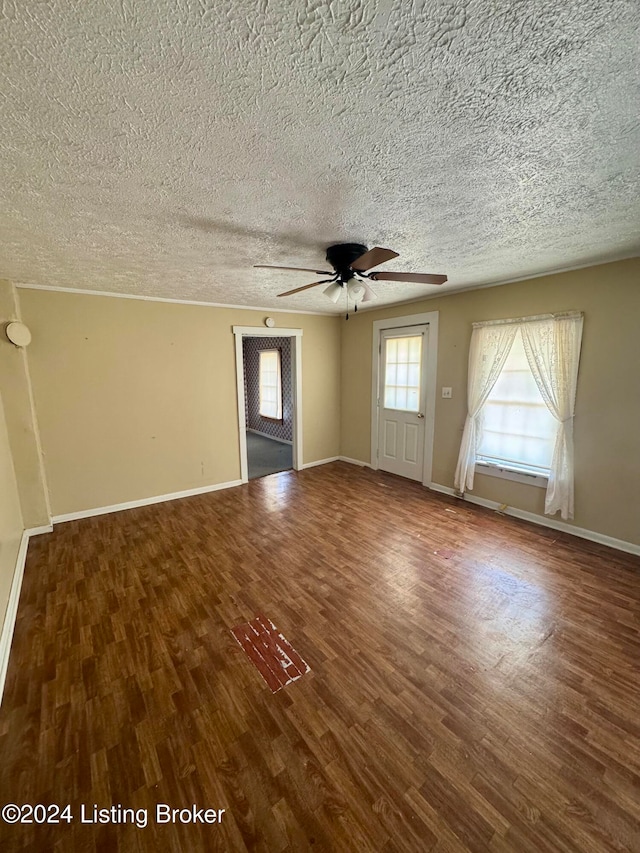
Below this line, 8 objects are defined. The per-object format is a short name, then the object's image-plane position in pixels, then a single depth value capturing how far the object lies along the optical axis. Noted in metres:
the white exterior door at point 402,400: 4.29
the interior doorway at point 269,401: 4.57
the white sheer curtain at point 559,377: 2.90
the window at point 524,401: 2.95
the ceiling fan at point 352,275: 2.15
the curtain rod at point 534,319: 2.88
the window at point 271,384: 6.73
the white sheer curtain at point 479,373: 3.37
